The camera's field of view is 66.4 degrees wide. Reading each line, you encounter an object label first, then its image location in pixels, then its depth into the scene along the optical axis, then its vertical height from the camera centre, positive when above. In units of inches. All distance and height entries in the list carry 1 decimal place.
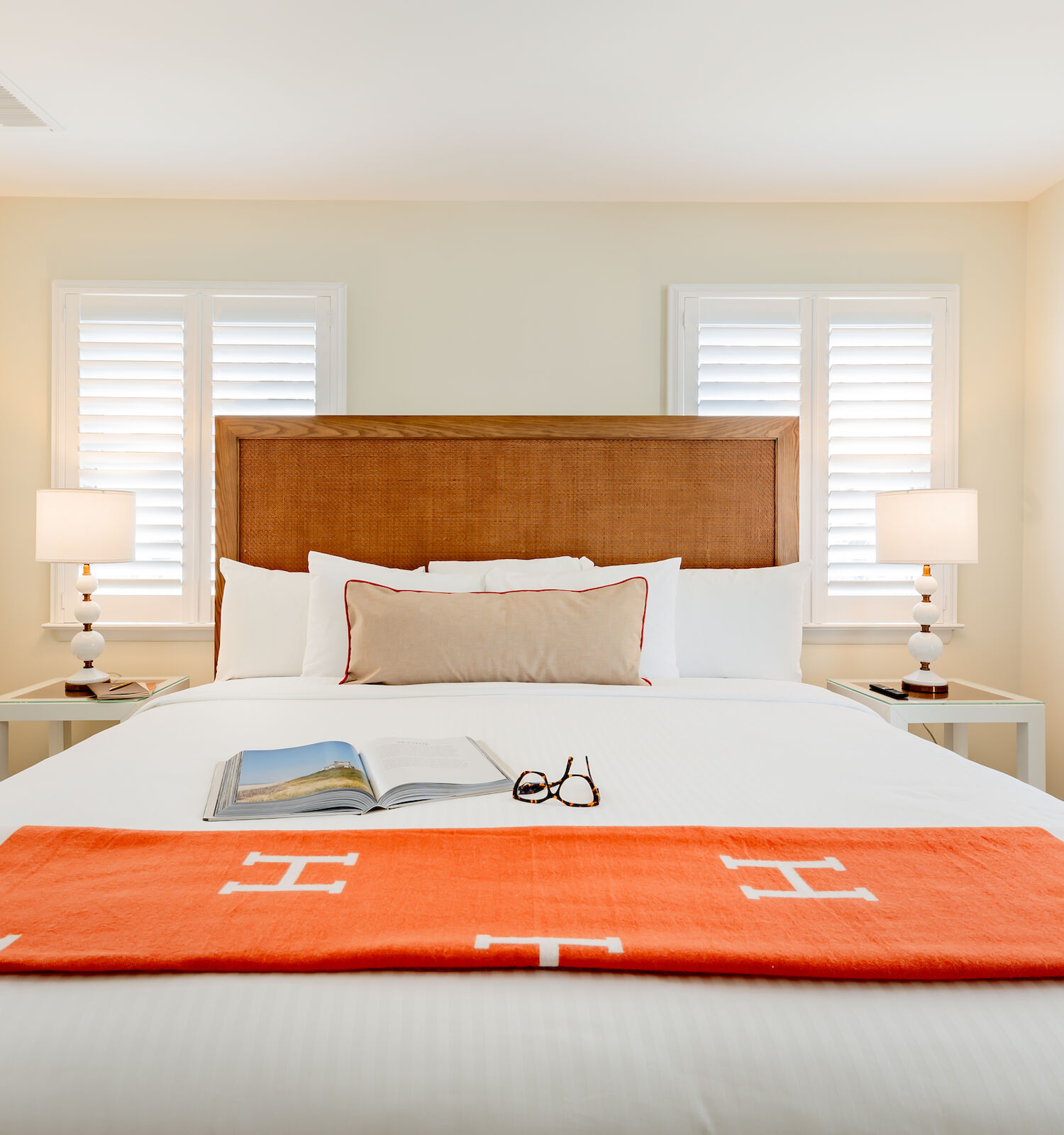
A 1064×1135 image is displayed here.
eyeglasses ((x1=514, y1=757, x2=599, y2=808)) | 51.0 -15.1
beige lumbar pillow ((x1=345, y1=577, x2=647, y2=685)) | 88.8 -9.2
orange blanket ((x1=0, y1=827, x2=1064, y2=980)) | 30.8 -15.0
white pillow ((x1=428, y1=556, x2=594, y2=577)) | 109.3 -1.0
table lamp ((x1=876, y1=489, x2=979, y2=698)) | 106.1 +3.5
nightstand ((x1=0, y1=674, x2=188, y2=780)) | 101.0 -19.7
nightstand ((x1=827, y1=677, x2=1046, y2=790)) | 102.1 -18.7
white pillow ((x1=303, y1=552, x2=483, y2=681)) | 95.3 -4.7
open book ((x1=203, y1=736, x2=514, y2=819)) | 49.4 -14.7
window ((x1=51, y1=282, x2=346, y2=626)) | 120.6 +24.1
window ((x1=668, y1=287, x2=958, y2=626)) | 123.3 +26.2
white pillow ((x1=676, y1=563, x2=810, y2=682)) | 103.7 -8.0
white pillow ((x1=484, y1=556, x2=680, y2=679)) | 98.5 -3.5
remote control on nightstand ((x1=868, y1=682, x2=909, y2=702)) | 104.8 -16.8
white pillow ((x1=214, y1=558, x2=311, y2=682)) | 102.2 -9.0
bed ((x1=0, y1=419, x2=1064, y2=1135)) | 26.8 -16.2
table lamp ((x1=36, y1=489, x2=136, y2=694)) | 105.2 +2.1
